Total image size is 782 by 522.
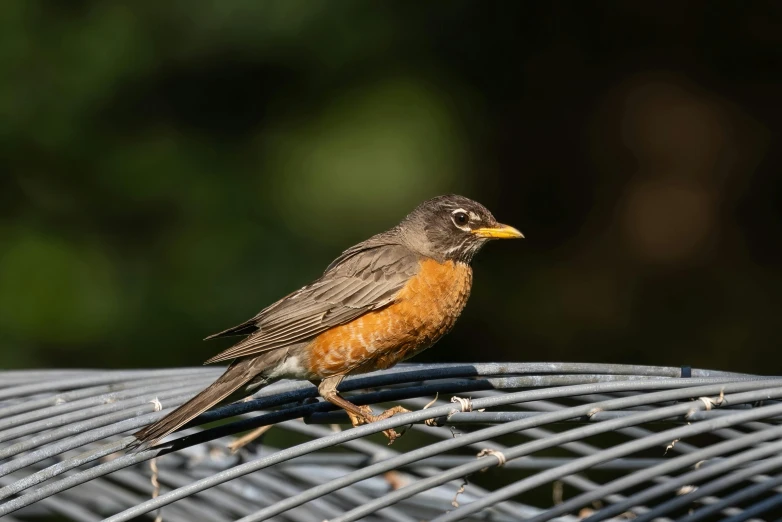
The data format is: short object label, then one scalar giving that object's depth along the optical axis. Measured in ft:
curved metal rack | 13.12
